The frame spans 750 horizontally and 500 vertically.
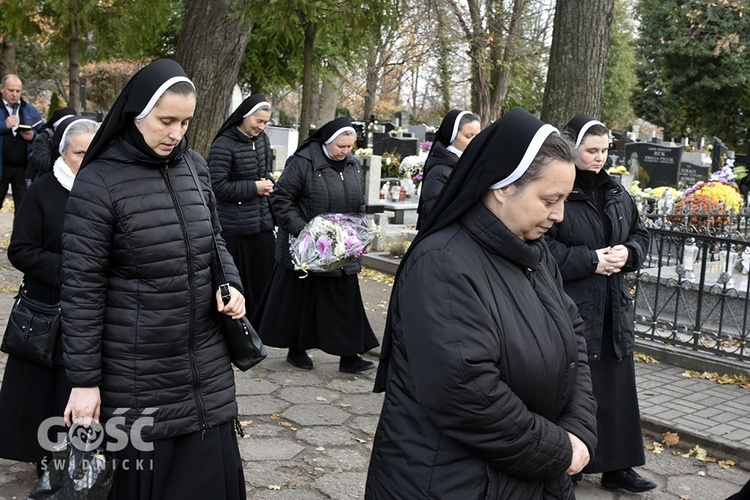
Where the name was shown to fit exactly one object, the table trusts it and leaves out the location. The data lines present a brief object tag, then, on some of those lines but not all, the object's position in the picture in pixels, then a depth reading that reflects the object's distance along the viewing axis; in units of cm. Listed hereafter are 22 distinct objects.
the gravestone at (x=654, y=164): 1909
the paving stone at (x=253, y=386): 644
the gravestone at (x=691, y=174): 1927
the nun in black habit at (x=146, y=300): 315
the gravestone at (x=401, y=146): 1803
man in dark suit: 1086
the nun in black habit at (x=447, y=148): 622
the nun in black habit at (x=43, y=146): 717
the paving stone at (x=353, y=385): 658
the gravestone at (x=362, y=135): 1909
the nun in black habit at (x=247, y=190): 722
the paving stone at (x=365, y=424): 570
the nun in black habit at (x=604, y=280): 455
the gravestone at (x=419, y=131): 2695
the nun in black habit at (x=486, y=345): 240
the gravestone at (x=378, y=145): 1830
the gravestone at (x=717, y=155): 2161
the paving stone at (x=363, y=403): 610
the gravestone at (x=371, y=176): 1427
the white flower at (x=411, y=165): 1603
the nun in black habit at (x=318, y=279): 674
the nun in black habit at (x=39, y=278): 420
